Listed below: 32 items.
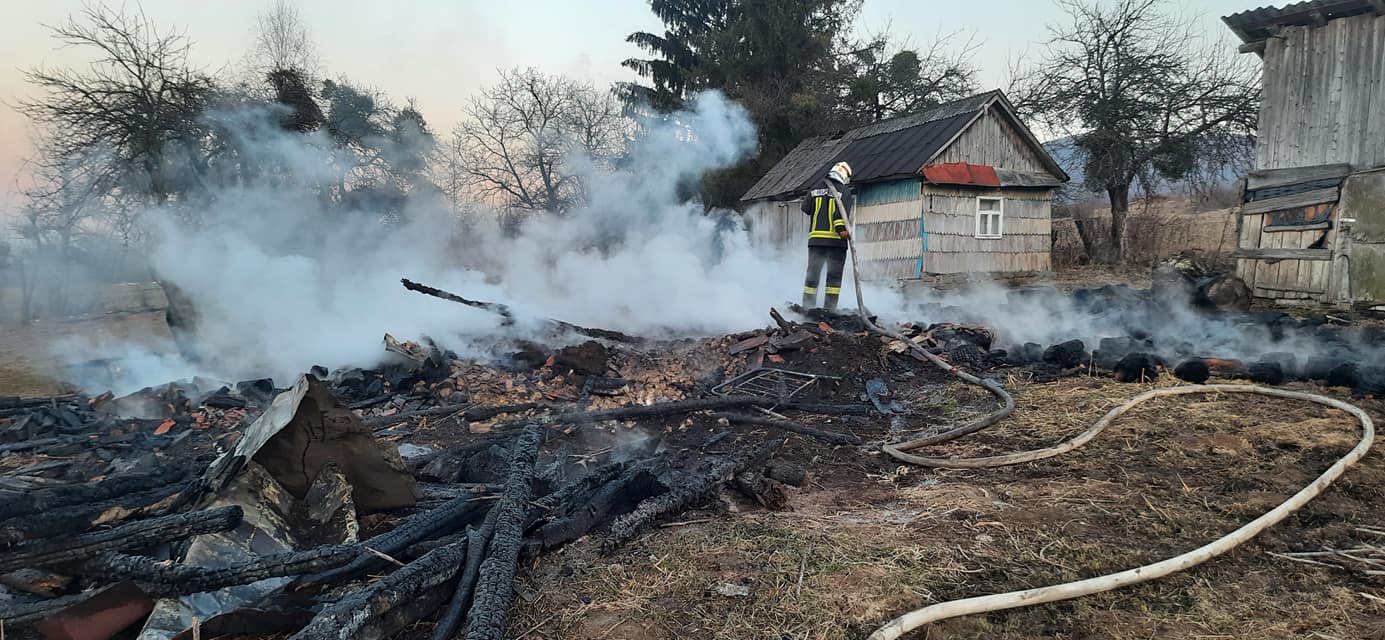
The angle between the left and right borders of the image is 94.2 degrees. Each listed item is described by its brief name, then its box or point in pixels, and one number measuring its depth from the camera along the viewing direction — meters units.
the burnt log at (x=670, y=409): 6.16
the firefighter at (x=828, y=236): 9.10
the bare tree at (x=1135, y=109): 18.56
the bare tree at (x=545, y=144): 24.21
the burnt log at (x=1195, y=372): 6.11
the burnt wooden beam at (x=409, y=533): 2.89
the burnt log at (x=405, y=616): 2.51
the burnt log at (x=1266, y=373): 5.97
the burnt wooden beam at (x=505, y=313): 8.27
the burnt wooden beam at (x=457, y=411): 6.57
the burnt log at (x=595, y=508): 3.37
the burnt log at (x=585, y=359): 7.61
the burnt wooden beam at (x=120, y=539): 2.78
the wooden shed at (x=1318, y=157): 9.93
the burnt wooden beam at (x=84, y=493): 2.97
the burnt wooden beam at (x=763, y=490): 3.95
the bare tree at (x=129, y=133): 12.74
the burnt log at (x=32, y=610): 2.50
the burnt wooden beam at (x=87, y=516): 2.82
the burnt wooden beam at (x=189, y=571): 2.68
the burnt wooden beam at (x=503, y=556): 2.46
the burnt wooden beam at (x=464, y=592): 2.55
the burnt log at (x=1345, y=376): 5.58
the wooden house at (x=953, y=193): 16.62
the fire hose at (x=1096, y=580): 2.55
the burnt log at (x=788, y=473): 4.39
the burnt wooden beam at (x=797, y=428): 5.36
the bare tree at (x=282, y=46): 19.75
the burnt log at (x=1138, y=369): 6.45
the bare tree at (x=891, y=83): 25.16
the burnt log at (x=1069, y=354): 7.15
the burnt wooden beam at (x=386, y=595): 2.34
